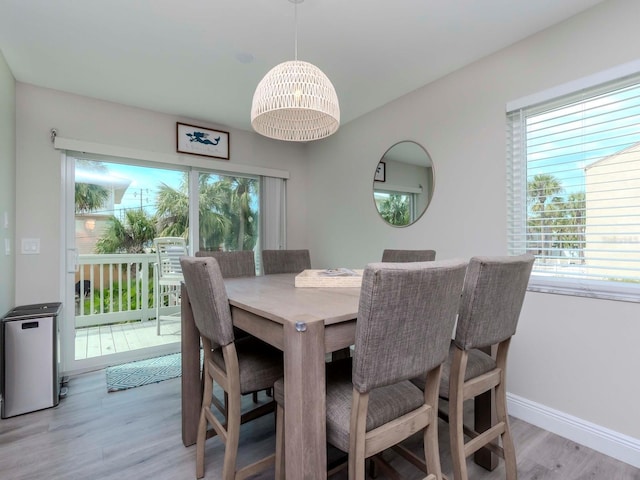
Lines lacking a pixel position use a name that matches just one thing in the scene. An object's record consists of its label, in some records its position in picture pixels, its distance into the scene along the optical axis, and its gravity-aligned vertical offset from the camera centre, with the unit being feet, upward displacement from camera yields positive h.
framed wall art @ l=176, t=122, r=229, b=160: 10.73 +3.46
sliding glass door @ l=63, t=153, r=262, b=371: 9.68 +0.25
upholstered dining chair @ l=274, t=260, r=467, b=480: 3.00 -1.18
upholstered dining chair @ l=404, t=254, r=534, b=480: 4.03 -1.28
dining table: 3.18 -1.09
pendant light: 4.99 +2.35
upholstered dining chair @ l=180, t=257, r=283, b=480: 4.25 -1.80
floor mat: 8.48 -3.70
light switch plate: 8.46 -0.09
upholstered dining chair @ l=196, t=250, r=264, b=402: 8.16 -0.55
